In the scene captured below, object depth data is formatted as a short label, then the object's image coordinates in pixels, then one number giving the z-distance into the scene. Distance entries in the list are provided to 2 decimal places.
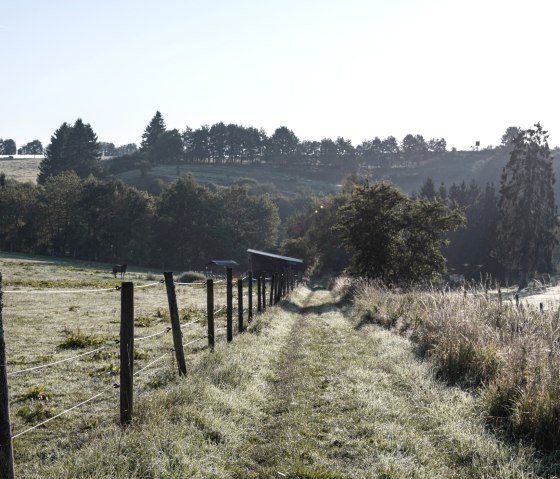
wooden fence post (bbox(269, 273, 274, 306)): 25.44
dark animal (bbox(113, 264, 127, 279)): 51.00
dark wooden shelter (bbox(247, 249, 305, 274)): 59.98
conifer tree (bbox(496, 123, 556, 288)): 64.50
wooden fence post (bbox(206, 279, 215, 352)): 12.20
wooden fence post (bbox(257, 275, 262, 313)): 20.32
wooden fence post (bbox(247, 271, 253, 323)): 18.08
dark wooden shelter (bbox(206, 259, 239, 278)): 77.62
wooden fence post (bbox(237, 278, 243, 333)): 15.88
